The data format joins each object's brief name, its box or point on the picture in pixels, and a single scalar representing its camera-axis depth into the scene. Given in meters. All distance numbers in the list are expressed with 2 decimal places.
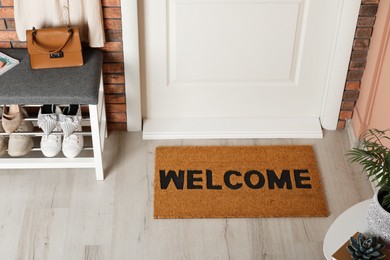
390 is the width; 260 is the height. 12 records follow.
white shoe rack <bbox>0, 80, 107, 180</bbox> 2.72
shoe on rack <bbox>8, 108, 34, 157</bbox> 2.82
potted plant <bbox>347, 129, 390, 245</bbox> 1.91
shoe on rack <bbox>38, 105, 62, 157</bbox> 2.75
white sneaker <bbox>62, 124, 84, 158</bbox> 2.80
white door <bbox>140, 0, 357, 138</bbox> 2.83
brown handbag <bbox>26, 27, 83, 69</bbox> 2.57
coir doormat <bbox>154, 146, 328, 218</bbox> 2.72
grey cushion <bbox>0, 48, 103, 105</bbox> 2.50
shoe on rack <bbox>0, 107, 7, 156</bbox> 2.84
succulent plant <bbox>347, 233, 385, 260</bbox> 1.86
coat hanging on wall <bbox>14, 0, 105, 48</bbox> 2.63
